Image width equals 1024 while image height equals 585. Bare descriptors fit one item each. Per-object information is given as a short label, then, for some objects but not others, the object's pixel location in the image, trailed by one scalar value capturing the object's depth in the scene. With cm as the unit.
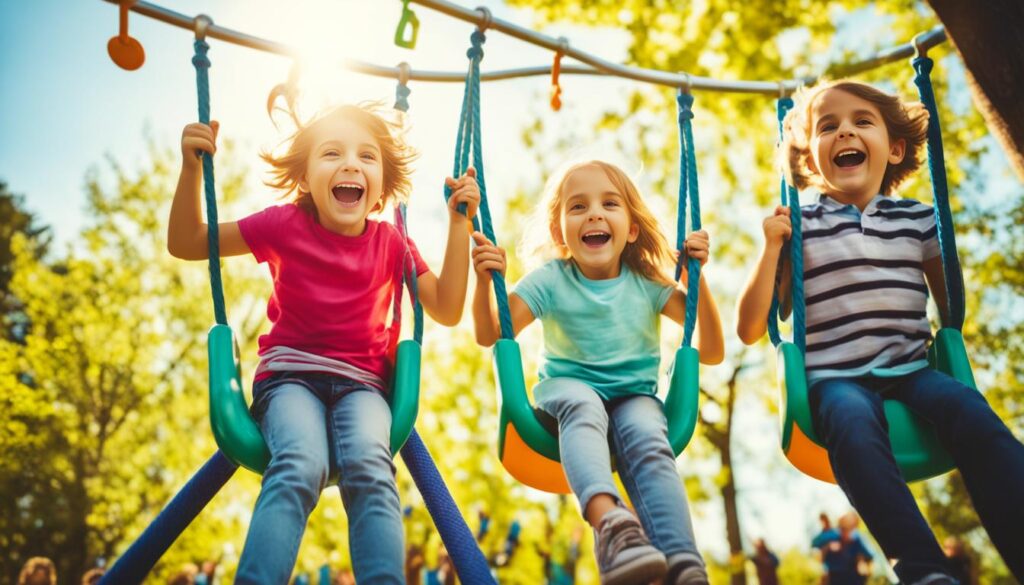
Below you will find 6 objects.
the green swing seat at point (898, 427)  233
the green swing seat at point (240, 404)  218
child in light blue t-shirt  212
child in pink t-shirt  205
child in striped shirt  204
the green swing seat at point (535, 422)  245
